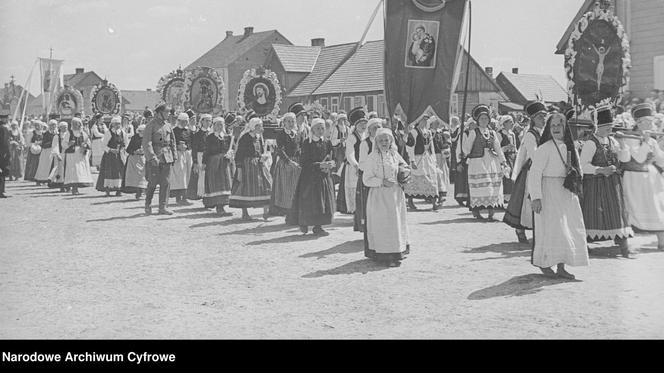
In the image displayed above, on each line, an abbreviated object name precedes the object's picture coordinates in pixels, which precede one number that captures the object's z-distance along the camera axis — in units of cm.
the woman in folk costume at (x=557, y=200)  736
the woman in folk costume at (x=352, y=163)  1049
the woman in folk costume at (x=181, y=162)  1564
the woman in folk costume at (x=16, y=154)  2397
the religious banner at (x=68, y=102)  2438
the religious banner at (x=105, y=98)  2270
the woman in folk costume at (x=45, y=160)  2070
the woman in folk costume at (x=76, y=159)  1841
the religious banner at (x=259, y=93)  1477
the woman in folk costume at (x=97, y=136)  2098
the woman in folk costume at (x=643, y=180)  917
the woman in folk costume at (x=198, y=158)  1492
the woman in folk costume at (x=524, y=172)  902
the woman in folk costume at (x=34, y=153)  2241
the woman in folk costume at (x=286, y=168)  1182
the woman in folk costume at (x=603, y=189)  866
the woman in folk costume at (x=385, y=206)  834
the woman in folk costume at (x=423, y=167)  1417
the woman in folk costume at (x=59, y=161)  1872
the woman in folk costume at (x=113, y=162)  1762
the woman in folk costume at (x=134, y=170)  1664
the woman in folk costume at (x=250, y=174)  1269
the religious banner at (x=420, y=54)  908
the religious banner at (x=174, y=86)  1723
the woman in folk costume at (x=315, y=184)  1077
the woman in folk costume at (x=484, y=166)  1231
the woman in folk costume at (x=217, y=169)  1391
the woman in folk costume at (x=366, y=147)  879
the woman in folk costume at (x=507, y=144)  1328
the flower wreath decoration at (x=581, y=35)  919
